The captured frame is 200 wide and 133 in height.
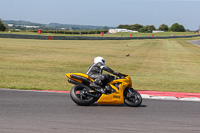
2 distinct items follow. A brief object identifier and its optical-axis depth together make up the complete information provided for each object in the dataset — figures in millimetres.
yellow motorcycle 15603
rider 15679
